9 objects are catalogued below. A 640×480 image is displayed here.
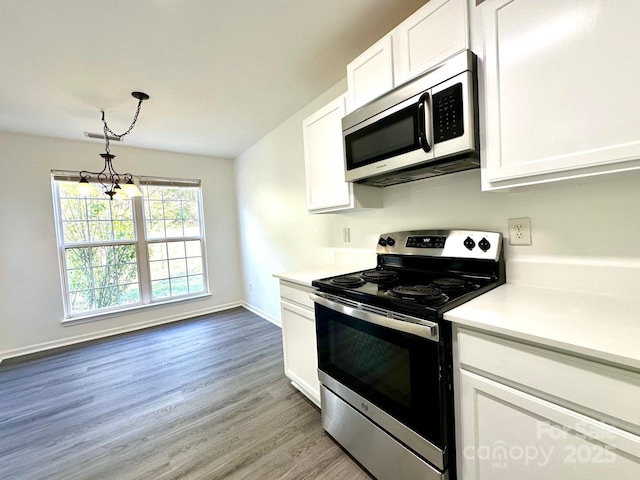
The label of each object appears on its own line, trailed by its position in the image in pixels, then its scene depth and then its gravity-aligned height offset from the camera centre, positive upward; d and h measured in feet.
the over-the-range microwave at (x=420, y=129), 3.62 +1.48
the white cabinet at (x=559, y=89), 2.65 +1.39
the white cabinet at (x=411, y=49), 3.68 +2.72
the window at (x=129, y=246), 10.89 -0.29
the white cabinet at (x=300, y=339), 5.81 -2.54
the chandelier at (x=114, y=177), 7.66 +2.60
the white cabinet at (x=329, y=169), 5.83 +1.40
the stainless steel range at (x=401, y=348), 3.35 -1.80
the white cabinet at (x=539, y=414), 2.26 -1.94
